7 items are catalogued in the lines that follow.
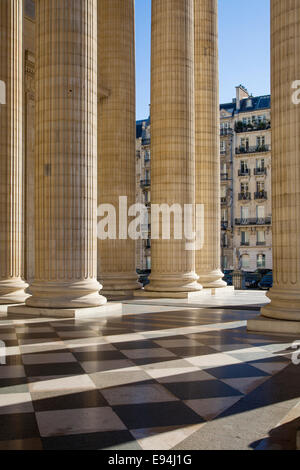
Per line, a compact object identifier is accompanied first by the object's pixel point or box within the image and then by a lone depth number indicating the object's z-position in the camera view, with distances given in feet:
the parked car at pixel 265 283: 163.74
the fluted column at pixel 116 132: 112.88
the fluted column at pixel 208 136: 117.60
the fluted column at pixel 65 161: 75.25
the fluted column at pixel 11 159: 87.15
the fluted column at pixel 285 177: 59.21
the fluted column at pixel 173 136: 105.19
